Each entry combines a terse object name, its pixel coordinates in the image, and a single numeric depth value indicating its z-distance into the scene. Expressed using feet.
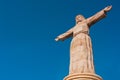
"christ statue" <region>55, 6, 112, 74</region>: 35.47
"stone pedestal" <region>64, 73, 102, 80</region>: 32.94
